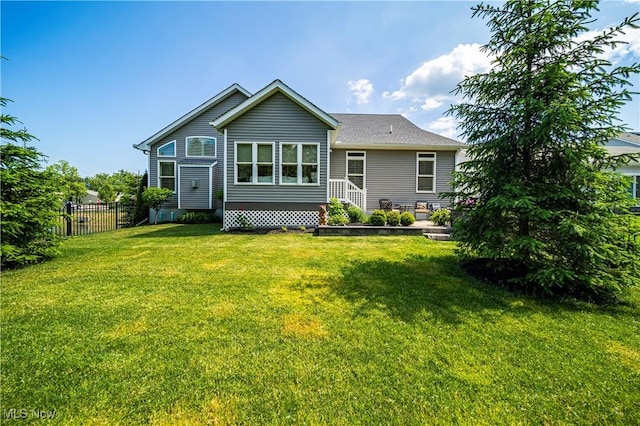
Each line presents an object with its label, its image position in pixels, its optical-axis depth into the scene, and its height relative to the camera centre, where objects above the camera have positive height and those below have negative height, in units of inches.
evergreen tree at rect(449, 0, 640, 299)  151.2 +34.1
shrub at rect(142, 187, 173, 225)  507.4 +16.3
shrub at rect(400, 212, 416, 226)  373.7 -18.1
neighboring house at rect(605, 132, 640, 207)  644.7 +171.7
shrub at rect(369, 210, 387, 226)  375.9 -17.4
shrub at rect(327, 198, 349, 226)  380.5 -12.3
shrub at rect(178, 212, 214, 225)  524.7 -26.2
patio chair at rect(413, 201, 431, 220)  504.2 -4.9
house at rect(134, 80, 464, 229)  392.5 +85.9
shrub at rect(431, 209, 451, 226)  385.1 -15.7
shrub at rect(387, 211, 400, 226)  374.0 -18.2
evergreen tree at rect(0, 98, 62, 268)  192.5 +1.5
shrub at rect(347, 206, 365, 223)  403.2 -13.9
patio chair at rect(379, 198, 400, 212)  507.5 +0.6
